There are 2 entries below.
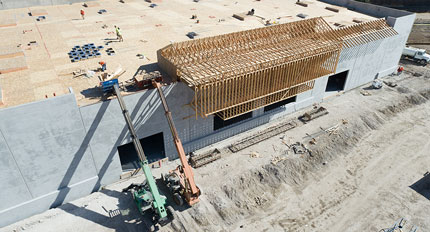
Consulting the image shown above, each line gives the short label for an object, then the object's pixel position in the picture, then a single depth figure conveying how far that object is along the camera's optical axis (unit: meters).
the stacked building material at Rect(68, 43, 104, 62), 25.52
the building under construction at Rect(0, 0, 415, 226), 17.81
